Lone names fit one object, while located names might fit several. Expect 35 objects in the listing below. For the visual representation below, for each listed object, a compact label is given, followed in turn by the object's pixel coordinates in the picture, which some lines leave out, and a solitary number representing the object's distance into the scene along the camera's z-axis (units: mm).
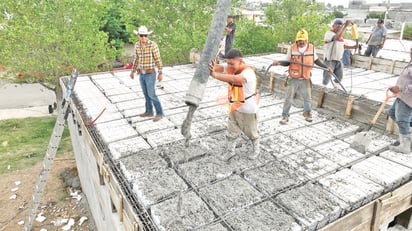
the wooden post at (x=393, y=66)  10297
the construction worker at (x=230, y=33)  9234
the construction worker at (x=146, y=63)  5957
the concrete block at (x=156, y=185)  4027
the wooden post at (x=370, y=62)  10918
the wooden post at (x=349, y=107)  6410
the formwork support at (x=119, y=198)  3679
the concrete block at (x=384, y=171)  4340
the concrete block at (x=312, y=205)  3636
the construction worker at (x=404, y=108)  4711
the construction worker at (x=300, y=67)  5785
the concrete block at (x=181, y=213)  3538
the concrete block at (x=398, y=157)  4806
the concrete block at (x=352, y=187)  3994
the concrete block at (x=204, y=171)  4410
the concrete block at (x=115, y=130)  5820
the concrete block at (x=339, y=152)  4970
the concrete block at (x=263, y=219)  3494
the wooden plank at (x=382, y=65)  10430
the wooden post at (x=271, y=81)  8327
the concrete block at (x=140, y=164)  4605
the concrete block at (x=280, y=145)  5246
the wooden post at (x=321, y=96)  7043
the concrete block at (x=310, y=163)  4629
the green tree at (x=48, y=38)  13227
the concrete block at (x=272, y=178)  4242
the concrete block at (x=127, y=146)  5215
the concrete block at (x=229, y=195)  3848
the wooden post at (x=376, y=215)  3834
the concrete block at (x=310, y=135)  5645
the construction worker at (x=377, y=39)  11031
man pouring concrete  4266
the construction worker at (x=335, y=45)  7508
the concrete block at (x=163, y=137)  5625
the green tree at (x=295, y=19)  17234
